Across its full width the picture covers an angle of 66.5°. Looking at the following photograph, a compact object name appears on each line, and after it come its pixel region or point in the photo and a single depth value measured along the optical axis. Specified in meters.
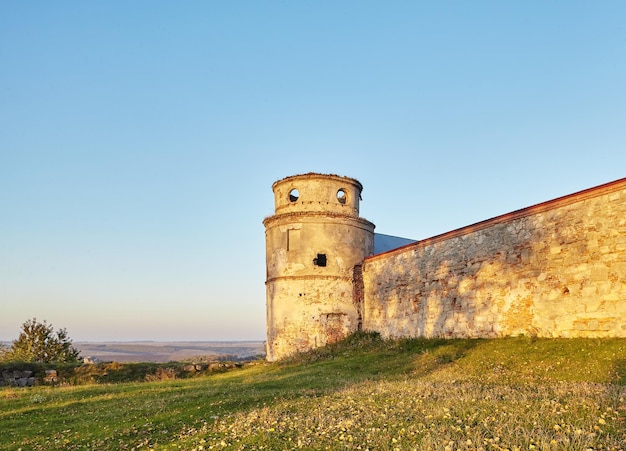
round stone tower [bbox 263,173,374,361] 30.52
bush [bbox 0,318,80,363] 39.47
